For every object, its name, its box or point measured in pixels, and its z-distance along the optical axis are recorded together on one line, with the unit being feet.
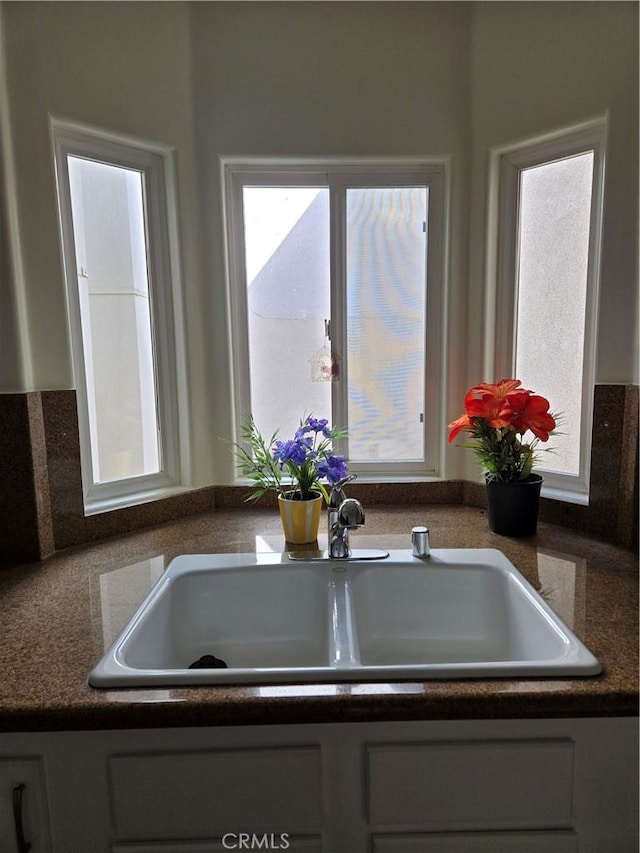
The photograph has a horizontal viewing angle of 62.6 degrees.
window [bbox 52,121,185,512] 5.25
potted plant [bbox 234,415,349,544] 4.91
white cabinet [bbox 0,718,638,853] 2.83
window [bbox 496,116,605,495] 5.24
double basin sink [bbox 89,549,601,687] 4.05
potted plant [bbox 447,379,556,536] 4.84
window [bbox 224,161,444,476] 6.09
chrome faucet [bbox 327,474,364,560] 4.53
